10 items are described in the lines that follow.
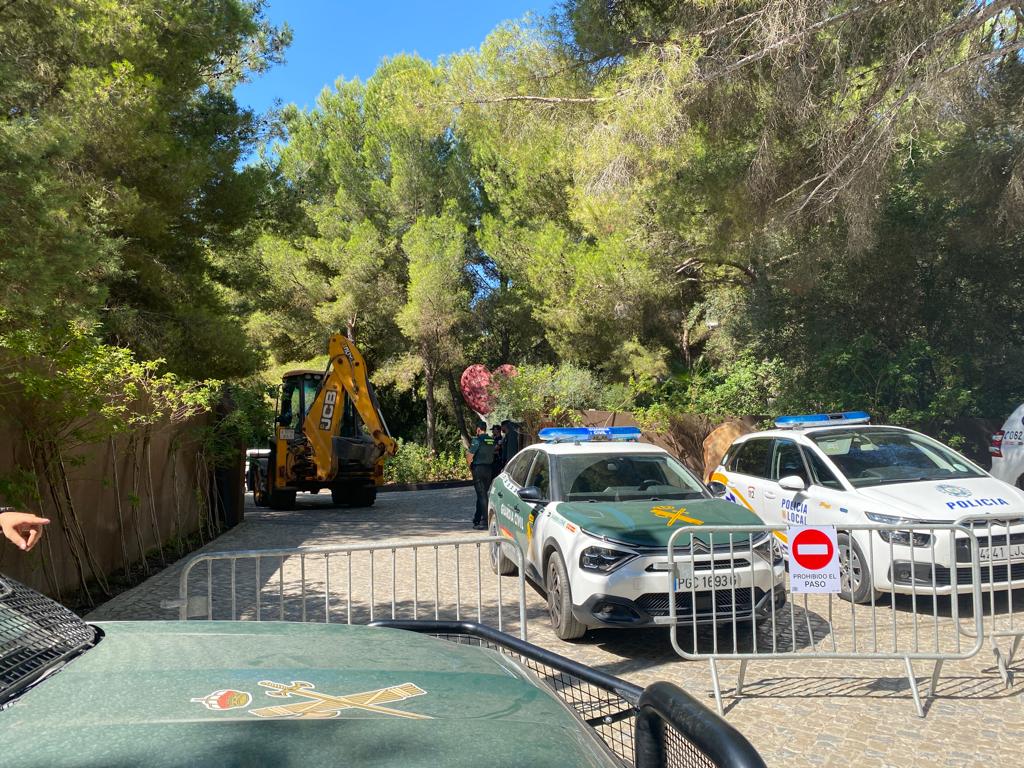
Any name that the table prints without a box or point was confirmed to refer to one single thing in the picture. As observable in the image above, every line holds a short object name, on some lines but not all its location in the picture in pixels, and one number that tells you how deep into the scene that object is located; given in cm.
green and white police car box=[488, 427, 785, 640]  621
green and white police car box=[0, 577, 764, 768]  172
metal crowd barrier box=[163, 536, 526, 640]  766
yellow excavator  1702
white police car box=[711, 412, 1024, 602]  707
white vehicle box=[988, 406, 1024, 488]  1124
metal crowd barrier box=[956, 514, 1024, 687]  663
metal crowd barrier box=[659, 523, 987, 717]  543
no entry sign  564
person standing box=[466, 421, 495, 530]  1383
